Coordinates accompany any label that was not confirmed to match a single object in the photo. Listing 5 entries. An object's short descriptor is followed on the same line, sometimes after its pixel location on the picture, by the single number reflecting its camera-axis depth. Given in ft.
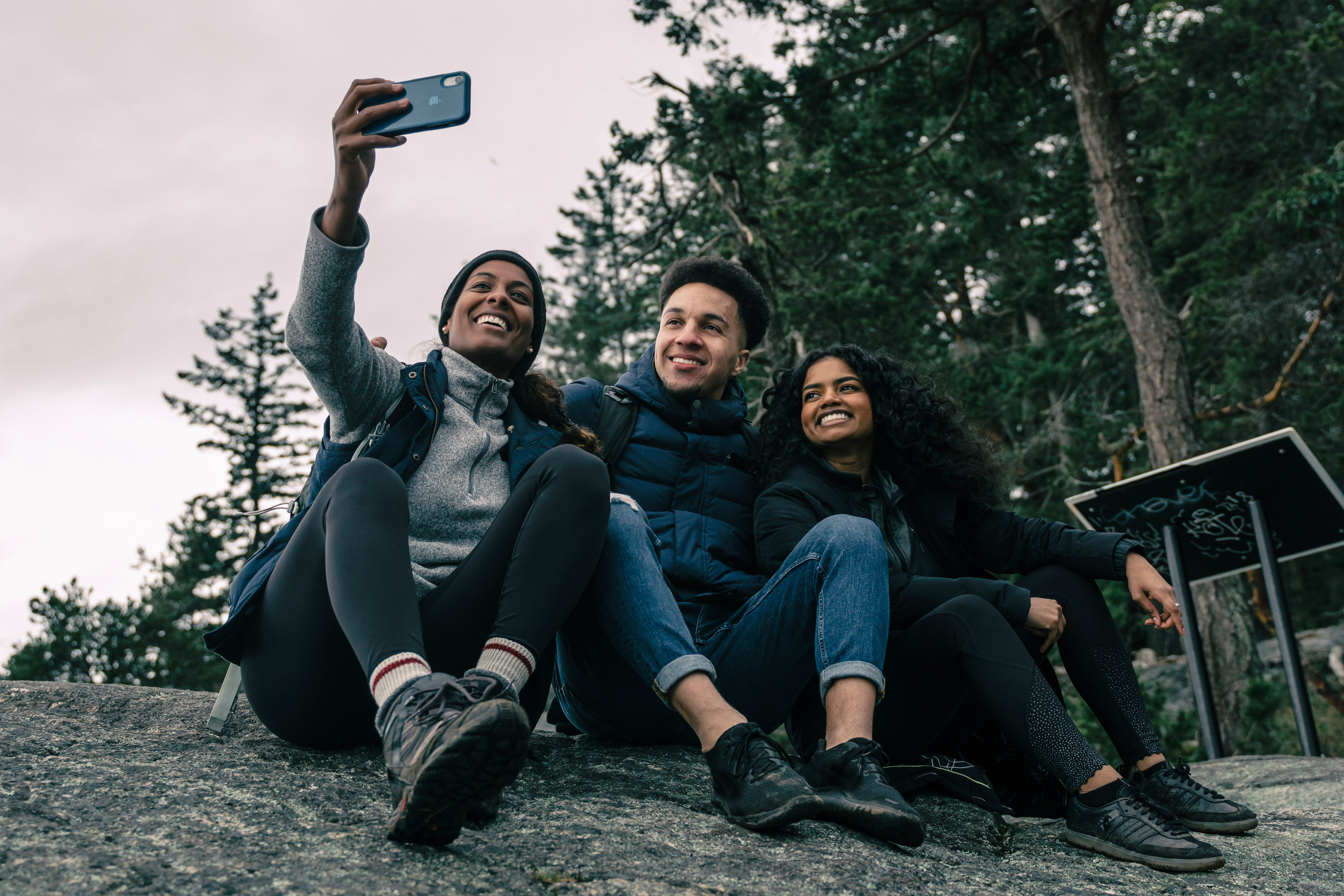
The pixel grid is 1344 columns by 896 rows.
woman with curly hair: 6.56
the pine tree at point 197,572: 52.31
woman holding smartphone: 4.58
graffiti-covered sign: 11.90
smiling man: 5.72
